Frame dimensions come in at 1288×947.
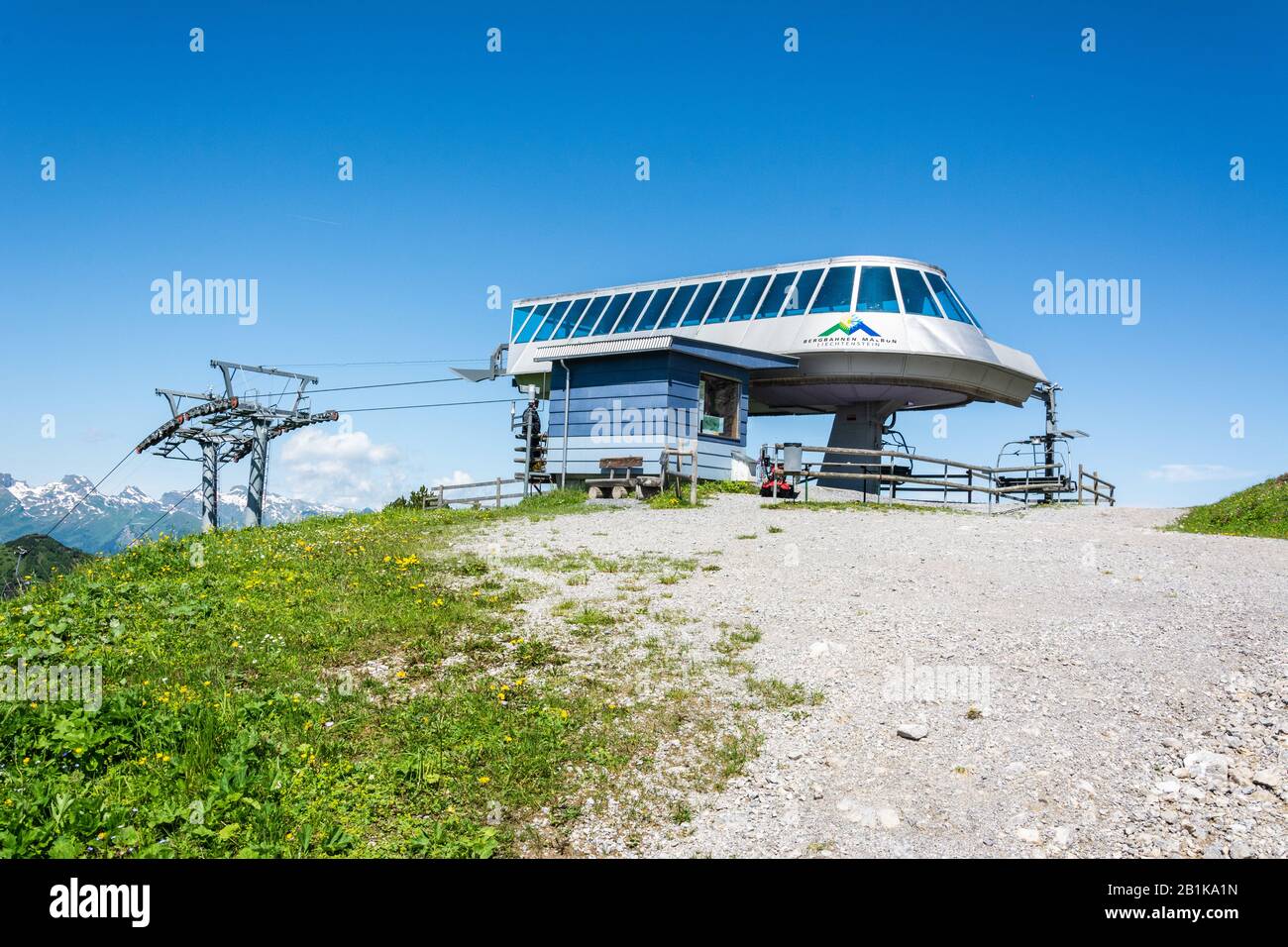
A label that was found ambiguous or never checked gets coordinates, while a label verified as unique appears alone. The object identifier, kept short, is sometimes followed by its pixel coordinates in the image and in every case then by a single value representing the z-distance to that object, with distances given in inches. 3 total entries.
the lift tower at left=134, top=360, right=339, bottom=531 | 1621.6
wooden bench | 963.5
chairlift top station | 1016.9
